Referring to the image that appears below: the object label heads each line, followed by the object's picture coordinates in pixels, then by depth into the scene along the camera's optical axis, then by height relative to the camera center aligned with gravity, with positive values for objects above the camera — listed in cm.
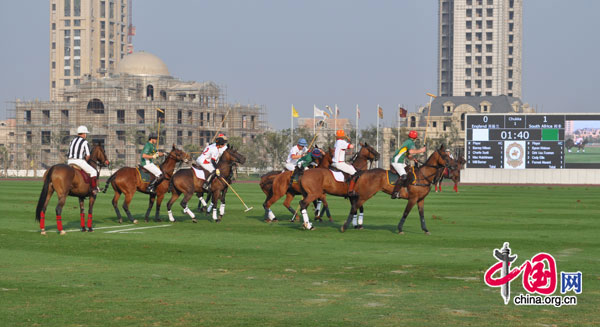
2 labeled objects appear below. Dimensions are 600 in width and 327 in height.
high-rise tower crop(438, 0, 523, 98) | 17562 +2334
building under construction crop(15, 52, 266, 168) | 13762 +665
